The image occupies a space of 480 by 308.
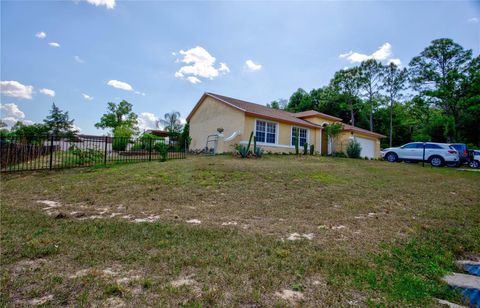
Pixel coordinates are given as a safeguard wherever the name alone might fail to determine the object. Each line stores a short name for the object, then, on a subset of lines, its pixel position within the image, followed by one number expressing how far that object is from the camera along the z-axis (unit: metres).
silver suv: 15.58
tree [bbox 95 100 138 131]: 41.78
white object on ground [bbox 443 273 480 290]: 2.40
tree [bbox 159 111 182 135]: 38.41
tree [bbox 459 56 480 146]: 24.28
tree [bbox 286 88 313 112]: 33.72
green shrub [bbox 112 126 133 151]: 12.23
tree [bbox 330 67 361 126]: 36.00
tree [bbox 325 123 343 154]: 19.09
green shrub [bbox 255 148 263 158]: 13.33
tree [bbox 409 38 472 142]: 25.83
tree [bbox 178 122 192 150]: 19.84
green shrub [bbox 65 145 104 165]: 10.82
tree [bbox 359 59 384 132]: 34.72
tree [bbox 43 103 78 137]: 45.91
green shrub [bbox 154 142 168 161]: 12.20
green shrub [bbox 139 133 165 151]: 14.94
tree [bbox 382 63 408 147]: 33.75
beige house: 15.52
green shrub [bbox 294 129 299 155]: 16.66
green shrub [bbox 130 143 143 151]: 15.05
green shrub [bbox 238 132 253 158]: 12.84
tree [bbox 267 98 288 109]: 39.86
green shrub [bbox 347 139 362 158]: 19.02
